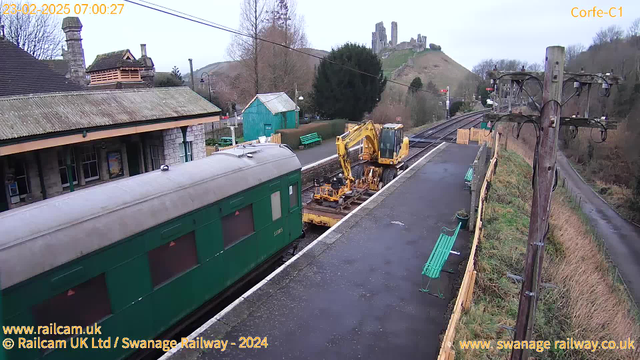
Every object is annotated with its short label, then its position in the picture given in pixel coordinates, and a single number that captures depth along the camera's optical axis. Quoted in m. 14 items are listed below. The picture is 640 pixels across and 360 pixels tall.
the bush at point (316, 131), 27.80
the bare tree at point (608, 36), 58.92
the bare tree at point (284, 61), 37.62
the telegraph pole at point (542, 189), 4.16
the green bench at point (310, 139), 28.81
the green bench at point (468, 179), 16.33
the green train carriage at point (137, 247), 4.91
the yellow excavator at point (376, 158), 17.27
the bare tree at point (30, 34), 32.94
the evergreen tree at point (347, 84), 34.62
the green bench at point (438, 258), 8.16
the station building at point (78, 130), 11.04
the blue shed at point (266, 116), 28.41
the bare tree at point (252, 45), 35.31
